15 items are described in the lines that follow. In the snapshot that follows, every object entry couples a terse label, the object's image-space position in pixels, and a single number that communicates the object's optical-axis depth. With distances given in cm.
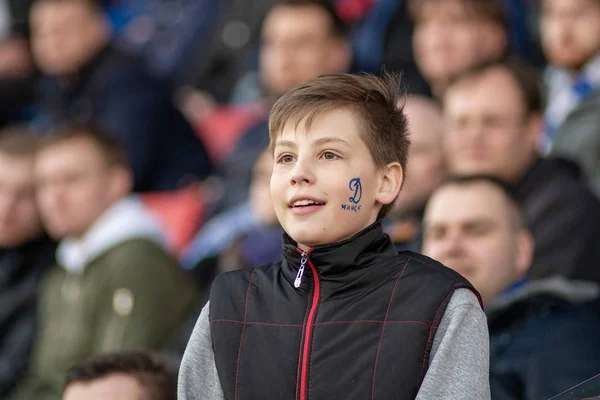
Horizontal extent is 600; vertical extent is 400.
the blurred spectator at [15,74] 1462
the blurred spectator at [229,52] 1492
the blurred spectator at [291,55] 1180
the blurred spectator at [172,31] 1541
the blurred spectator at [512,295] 665
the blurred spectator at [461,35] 1100
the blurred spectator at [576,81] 984
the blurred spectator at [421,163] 948
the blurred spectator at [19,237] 1017
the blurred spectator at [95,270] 901
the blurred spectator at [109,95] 1277
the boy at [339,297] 430
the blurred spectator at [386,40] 1264
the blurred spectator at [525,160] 864
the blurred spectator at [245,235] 955
